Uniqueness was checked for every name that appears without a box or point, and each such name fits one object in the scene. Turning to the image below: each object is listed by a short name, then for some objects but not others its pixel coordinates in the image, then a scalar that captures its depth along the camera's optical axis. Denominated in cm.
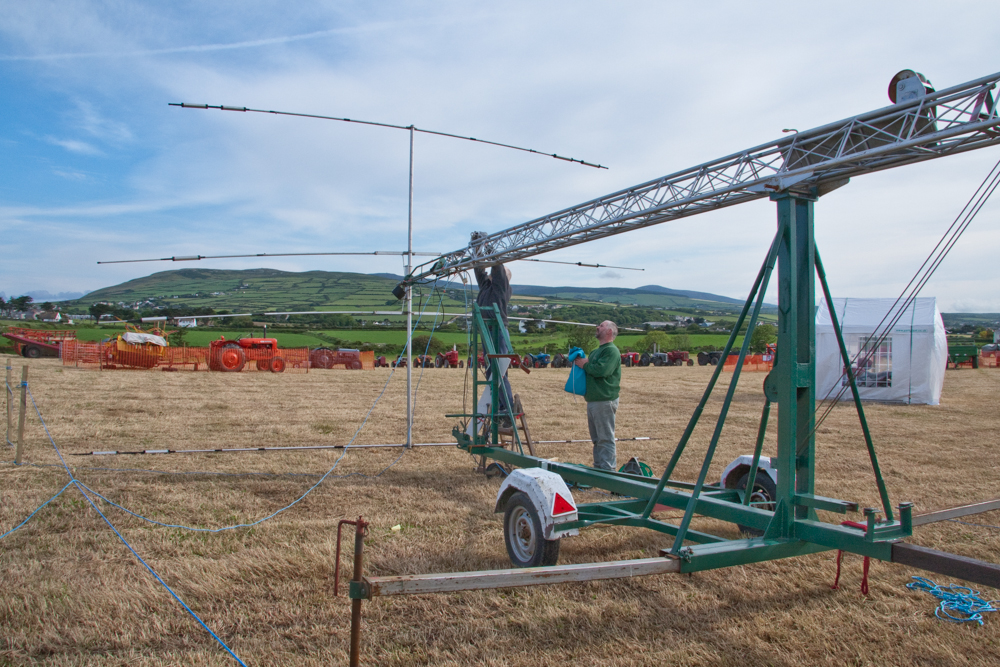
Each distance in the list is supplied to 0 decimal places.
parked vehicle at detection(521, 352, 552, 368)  3815
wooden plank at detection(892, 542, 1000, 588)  302
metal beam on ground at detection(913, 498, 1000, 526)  380
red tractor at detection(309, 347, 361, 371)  3347
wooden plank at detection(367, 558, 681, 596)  275
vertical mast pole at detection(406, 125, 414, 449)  931
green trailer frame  384
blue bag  709
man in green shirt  702
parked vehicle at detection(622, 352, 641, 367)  4244
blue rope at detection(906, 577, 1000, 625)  392
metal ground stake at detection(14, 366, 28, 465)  770
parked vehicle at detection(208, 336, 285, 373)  2750
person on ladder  884
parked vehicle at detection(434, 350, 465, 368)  3788
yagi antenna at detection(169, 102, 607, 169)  736
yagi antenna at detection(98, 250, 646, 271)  859
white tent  1745
